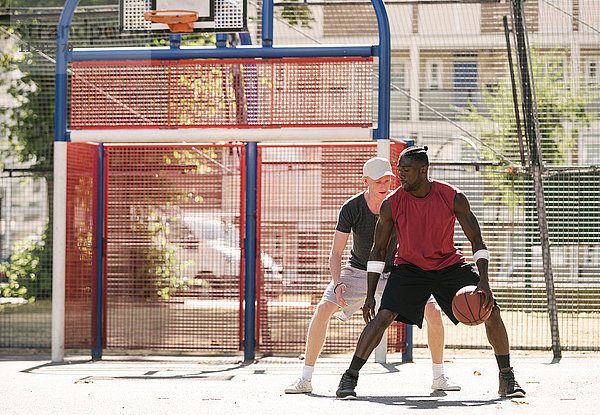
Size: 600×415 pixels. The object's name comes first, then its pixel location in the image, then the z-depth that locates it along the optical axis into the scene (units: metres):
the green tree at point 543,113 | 13.40
